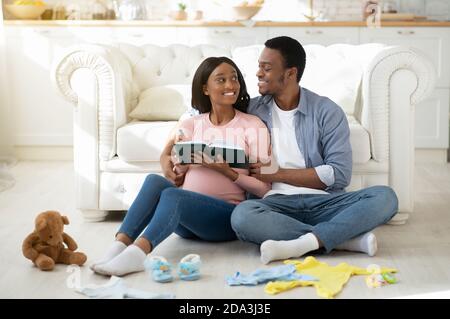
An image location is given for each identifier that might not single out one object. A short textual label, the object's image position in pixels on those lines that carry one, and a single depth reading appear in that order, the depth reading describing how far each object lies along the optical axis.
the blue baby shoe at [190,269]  2.95
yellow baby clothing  2.80
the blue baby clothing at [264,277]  2.89
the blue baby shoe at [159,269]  2.92
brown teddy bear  3.10
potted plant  6.11
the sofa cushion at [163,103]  4.18
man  3.20
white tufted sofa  3.83
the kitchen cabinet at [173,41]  5.87
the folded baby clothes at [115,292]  2.75
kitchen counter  5.86
